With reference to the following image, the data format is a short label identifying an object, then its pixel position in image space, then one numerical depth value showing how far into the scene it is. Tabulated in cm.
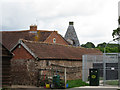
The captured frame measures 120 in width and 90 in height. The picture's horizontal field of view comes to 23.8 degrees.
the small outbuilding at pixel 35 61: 2886
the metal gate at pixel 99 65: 3241
